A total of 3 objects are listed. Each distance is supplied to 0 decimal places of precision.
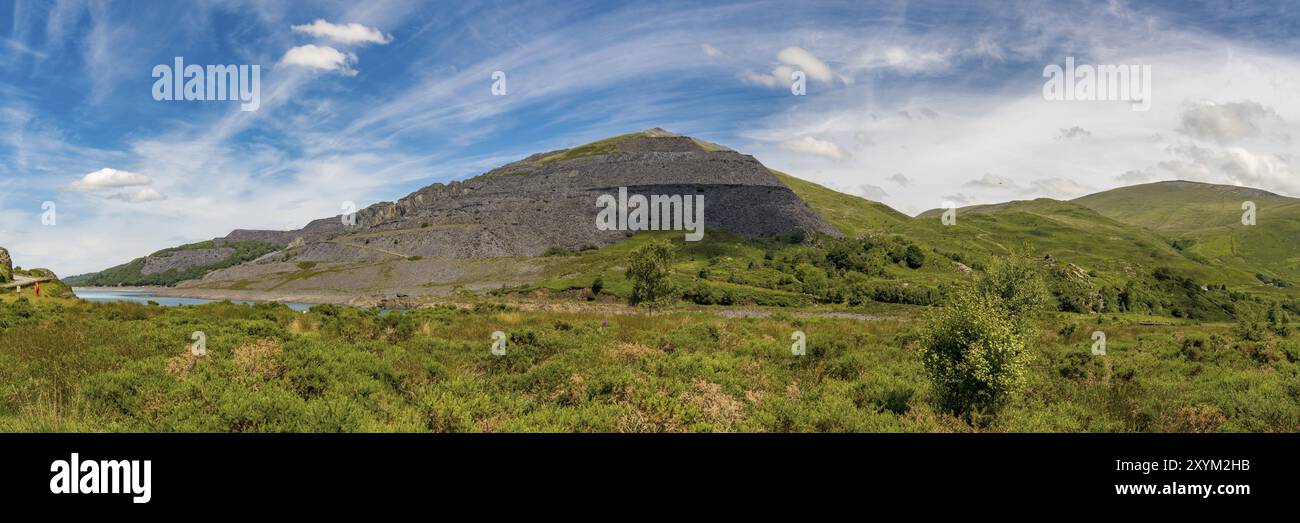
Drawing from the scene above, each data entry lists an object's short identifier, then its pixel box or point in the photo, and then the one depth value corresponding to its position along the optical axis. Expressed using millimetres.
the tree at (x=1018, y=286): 31250
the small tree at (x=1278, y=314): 81344
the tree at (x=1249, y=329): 31816
